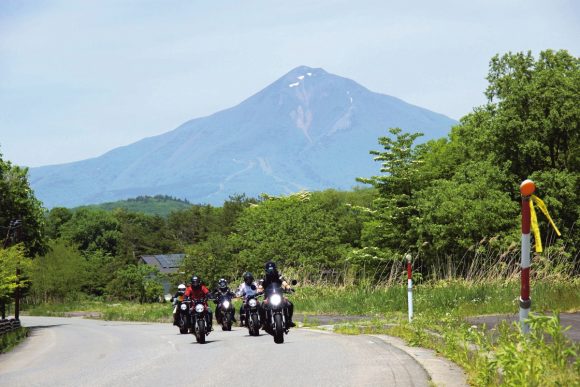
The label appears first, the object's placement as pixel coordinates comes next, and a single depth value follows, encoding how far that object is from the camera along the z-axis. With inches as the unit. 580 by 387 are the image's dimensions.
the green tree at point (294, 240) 3324.3
